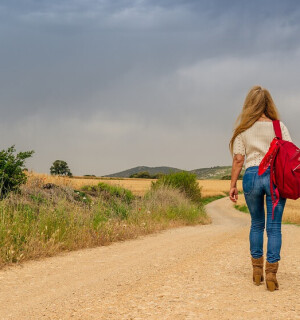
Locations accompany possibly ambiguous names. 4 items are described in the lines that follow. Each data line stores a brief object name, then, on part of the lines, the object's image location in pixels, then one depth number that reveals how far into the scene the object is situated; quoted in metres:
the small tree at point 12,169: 12.84
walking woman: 5.39
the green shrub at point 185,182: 28.33
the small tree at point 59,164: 47.62
